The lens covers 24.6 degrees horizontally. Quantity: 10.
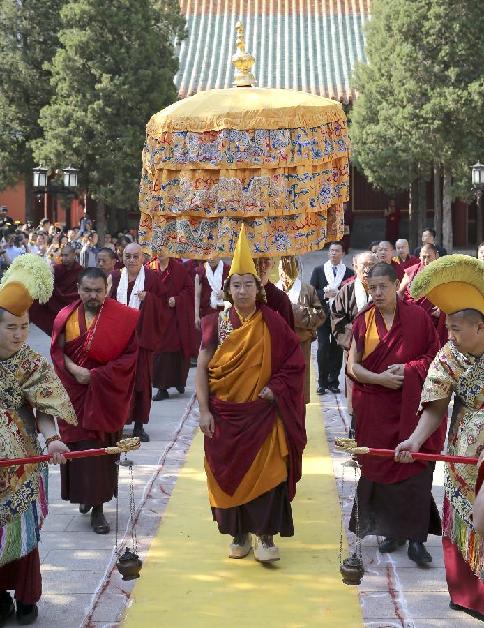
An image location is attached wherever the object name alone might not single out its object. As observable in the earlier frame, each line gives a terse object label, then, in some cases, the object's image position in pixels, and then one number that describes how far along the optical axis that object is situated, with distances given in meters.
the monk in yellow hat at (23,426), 4.89
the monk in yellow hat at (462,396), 4.75
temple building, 31.31
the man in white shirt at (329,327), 10.98
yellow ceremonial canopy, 6.68
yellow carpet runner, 5.17
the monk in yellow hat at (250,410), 5.88
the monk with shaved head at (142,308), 8.73
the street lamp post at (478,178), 19.42
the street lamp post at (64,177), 22.00
